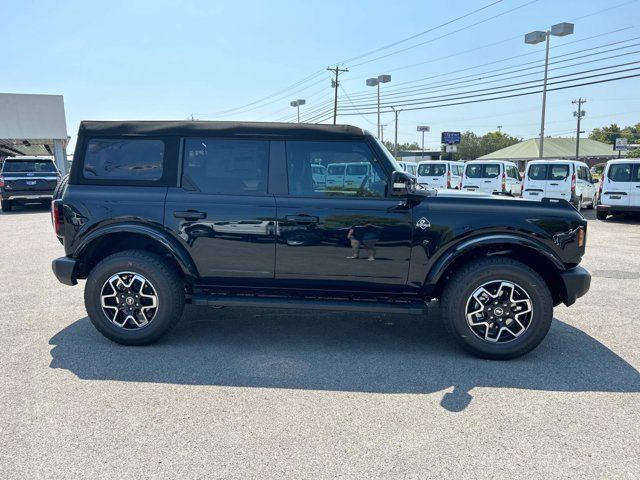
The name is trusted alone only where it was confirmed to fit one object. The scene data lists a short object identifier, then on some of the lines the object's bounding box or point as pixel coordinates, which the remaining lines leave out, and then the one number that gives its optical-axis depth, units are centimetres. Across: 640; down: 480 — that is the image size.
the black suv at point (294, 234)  409
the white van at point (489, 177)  1884
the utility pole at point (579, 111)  6826
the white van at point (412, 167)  2541
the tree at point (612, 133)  9775
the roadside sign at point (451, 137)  4969
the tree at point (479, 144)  10356
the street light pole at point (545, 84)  2609
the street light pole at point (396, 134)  5656
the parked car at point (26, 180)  1583
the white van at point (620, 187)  1462
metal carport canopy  3089
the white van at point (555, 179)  1630
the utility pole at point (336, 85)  4858
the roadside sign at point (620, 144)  4654
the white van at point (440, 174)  2134
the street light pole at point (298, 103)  5217
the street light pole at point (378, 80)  4131
